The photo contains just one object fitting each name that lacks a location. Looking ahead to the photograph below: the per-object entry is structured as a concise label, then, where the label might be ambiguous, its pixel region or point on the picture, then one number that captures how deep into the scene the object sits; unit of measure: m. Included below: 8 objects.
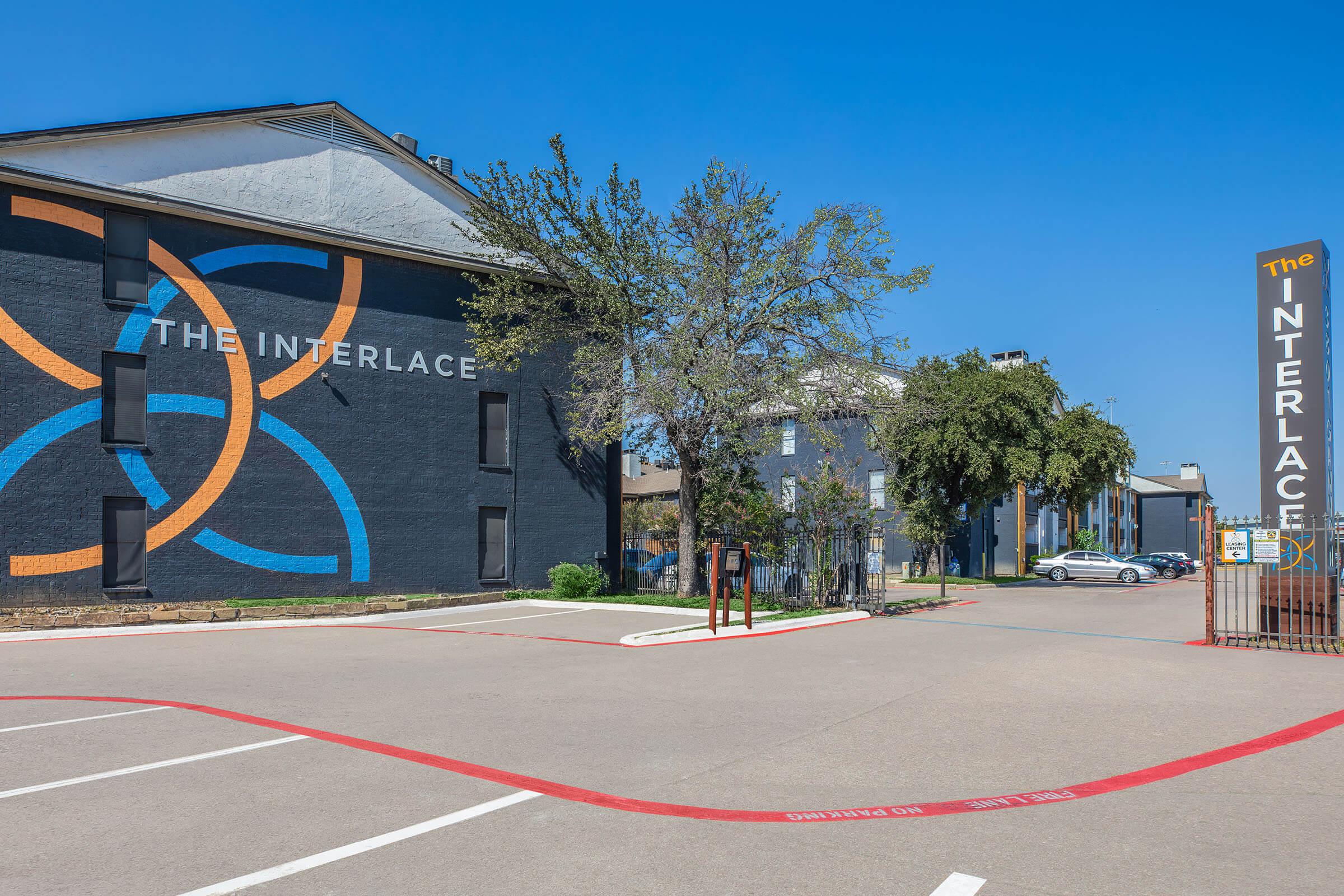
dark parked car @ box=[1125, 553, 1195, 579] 44.56
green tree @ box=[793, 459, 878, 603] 20.77
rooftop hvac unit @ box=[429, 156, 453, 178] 28.55
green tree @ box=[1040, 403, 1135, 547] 35.22
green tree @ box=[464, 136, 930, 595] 20.95
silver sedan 39.53
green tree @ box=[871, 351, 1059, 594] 32.88
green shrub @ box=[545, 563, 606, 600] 24.64
